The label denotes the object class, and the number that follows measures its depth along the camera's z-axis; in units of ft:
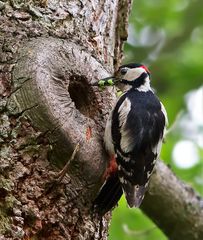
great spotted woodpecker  21.44
